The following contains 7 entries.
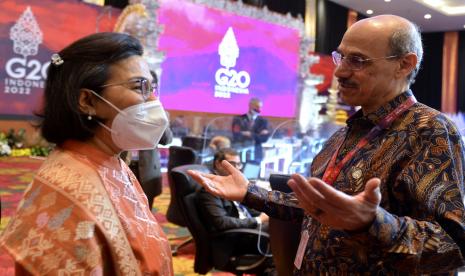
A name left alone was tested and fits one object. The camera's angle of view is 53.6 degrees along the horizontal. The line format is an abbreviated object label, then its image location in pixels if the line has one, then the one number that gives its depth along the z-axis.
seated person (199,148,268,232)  2.88
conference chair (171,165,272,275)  2.84
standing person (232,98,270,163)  6.02
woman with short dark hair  0.96
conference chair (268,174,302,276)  2.38
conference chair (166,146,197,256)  3.84
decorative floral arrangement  7.69
